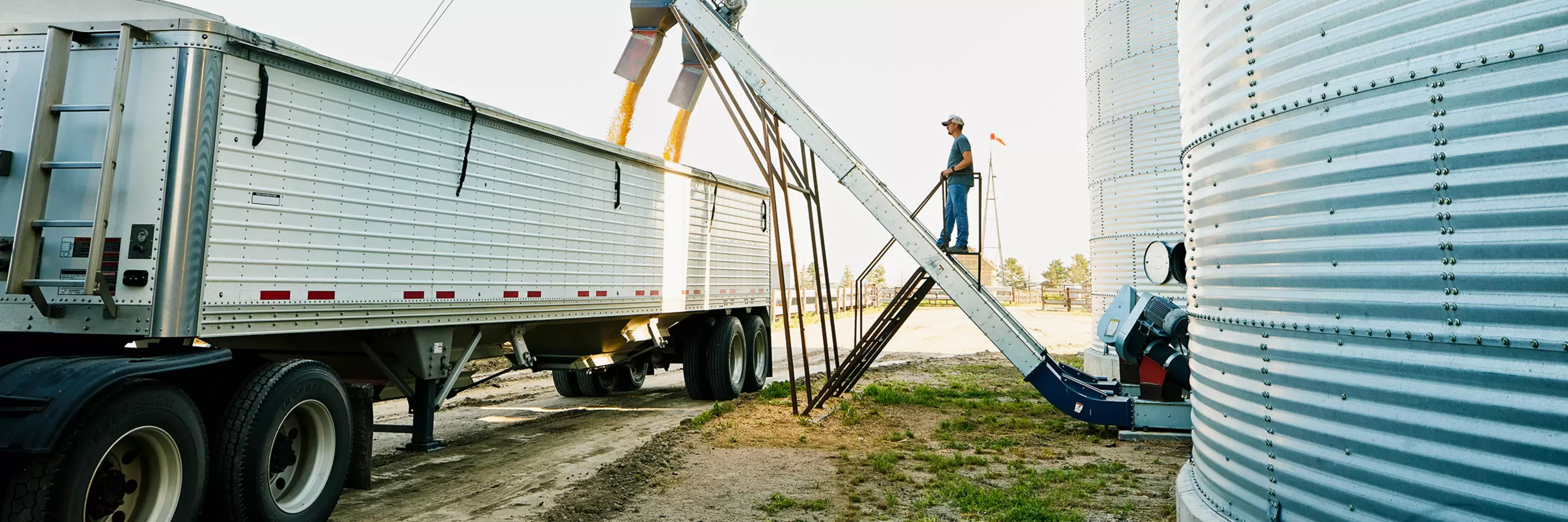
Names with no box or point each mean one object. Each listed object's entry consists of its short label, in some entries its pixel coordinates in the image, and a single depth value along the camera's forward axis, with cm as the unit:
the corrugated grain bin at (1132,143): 1203
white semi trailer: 391
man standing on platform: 908
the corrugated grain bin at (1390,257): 264
